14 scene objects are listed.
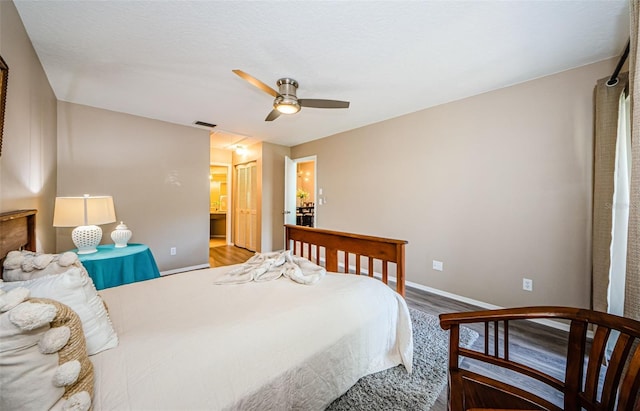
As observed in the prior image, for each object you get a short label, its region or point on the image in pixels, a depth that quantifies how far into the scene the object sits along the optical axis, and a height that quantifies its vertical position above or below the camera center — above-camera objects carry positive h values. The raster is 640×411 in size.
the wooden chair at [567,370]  0.83 -0.64
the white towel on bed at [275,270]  1.73 -0.54
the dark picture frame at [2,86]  1.24 +0.57
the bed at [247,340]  0.86 -0.62
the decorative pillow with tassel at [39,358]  0.62 -0.44
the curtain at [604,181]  1.89 +0.16
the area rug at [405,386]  1.43 -1.19
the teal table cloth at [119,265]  2.15 -0.64
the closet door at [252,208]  5.37 -0.21
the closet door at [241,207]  5.84 -0.21
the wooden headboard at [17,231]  1.27 -0.21
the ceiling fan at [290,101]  2.28 +0.93
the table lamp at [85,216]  2.19 -0.18
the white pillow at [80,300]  0.89 -0.39
